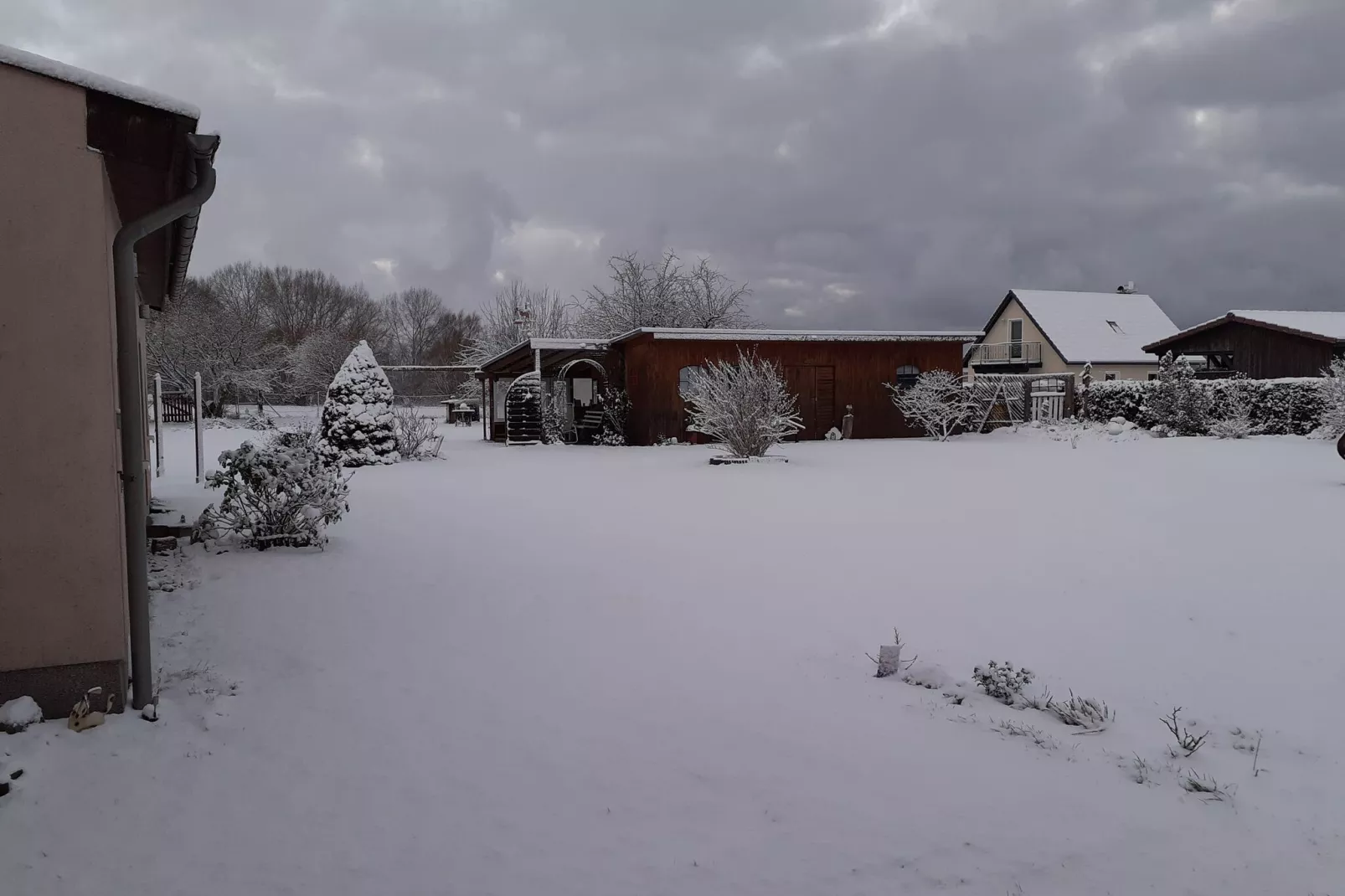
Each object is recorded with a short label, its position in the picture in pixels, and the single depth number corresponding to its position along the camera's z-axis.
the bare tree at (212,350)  30.41
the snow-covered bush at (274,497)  6.45
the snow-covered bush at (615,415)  19.91
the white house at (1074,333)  33.00
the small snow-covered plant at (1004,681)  3.74
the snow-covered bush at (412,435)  16.03
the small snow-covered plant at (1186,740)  3.17
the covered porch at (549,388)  19.91
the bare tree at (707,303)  32.56
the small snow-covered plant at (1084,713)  3.45
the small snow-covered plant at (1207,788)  2.90
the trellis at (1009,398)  20.86
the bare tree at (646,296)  32.16
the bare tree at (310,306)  47.72
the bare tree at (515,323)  36.72
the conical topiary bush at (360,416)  15.22
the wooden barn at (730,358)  18.95
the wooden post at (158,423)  11.05
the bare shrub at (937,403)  19.14
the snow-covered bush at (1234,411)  16.34
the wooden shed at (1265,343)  24.64
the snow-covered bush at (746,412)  13.73
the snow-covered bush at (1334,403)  14.17
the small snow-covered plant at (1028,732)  3.34
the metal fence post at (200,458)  10.58
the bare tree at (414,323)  52.56
